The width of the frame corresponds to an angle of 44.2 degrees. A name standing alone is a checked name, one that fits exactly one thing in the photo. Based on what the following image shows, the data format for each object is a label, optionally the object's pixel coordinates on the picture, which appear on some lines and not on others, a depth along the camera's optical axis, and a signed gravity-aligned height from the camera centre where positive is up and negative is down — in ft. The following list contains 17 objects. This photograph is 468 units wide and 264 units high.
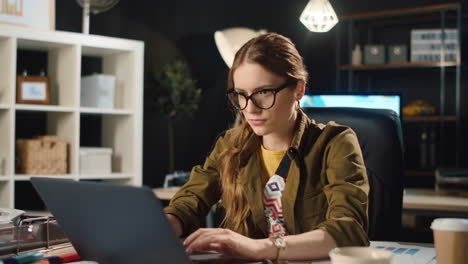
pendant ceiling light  10.57 +2.16
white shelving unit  10.43 +0.58
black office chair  5.70 -0.32
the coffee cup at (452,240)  3.40 -0.63
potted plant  14.69 +0.97
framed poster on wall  10.84 +2.19
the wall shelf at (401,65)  16.63 +2.04
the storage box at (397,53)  17.28 +2.41
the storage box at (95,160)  11.57 -0.68
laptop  2.96 -0.52
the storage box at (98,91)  11.83 +0.76
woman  4.73 -0.31
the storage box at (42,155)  10.77 -0.55
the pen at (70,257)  3.75 -0.85
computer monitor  9.96 +0.56
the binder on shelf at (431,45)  16.74 +2.63
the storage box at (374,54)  17.53 +2.42
